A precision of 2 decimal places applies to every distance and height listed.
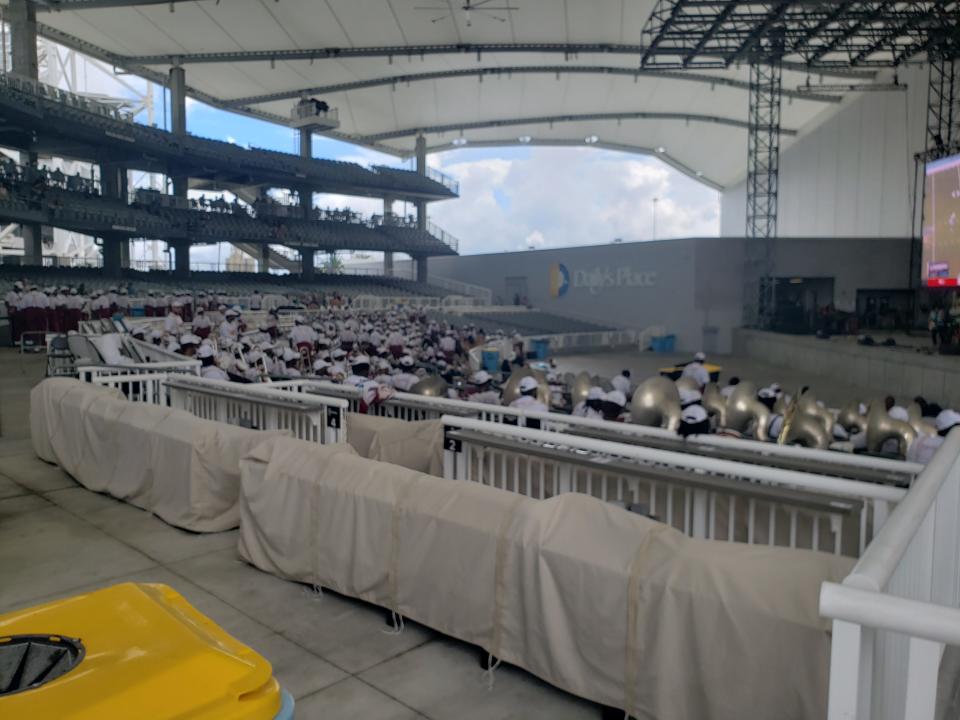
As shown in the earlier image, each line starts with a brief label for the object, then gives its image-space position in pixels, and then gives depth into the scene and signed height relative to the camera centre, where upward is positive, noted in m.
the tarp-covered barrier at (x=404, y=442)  5.64 -1.08
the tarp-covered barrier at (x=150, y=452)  5.40 -1.22
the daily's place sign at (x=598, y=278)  37.38 +1.39
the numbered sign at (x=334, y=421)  6.11 -0.97
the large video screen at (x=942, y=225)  18.55 +2.06
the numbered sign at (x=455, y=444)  5.18 -0.99
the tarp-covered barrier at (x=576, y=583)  2.58 -1.21
